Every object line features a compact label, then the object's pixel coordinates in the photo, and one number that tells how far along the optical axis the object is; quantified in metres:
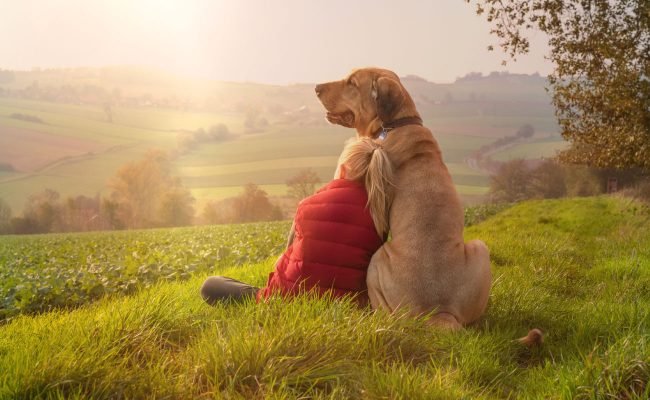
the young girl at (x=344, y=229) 3.98
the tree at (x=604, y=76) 13.09
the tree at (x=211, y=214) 51.47
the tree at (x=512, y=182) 48.91
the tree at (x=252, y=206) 50.97
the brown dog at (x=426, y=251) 3.96
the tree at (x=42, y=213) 48.06
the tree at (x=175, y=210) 53.19
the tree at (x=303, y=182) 51.06
